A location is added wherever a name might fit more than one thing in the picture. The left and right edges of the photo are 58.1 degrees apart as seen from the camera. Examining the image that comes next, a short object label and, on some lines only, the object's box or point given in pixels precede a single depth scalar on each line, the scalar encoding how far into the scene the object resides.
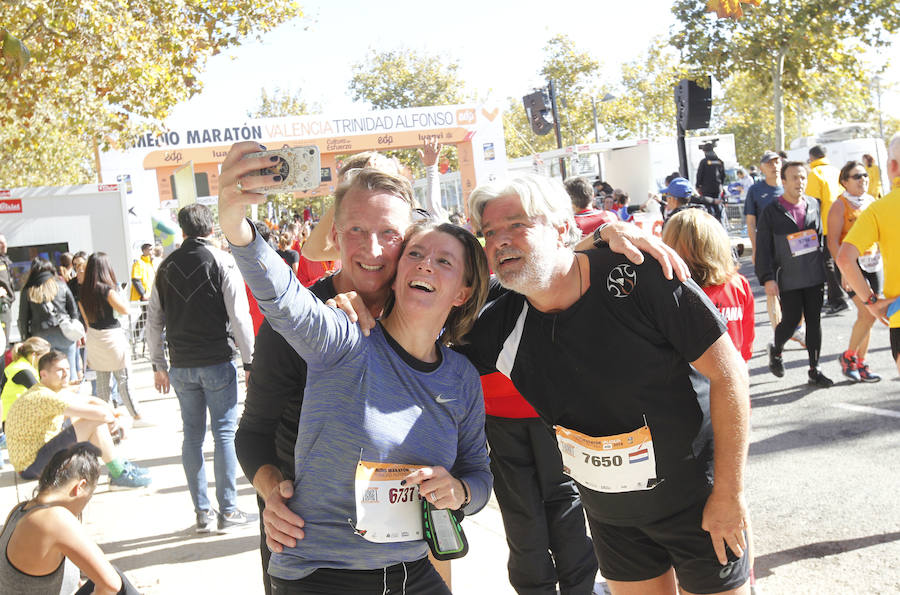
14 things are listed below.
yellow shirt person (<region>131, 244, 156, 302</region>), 13.79
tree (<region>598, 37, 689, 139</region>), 42.66
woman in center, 1.90
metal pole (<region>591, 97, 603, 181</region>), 31.36
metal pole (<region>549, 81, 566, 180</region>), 17.15
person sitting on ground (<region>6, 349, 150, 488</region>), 5.35
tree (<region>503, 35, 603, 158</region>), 40.25
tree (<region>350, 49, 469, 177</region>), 42.34
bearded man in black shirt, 2.29
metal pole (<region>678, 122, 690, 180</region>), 15.76
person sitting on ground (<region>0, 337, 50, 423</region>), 6.38
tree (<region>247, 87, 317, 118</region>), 44.81
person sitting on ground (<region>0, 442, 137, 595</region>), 3.22
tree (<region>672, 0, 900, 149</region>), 13.66
